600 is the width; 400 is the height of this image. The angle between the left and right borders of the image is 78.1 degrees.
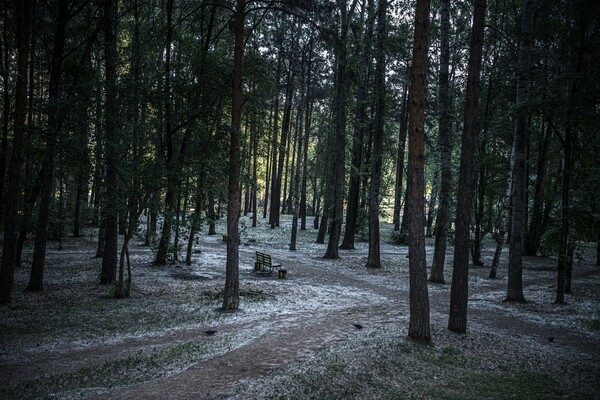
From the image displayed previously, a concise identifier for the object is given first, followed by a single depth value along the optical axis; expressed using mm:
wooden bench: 17708
